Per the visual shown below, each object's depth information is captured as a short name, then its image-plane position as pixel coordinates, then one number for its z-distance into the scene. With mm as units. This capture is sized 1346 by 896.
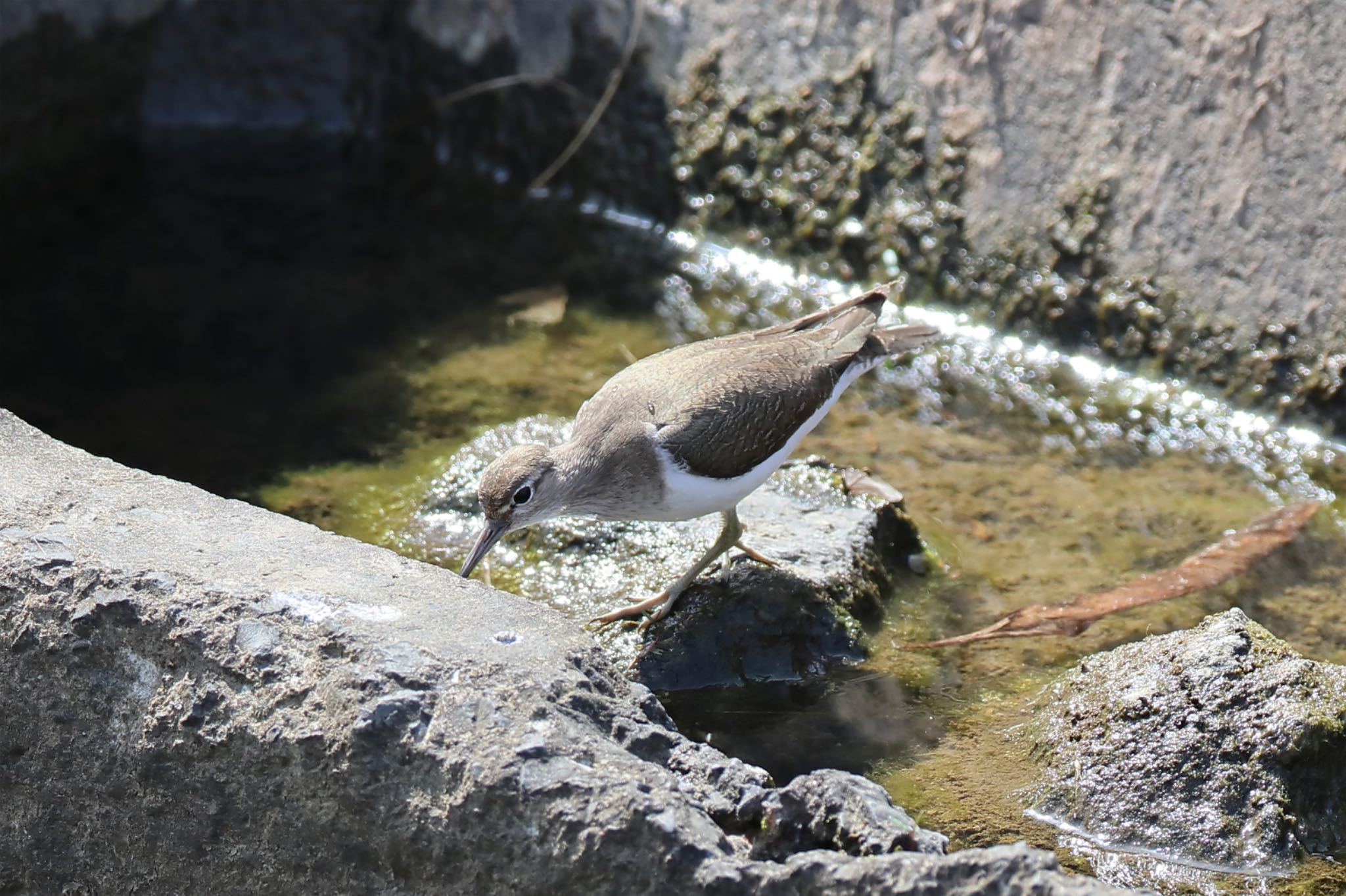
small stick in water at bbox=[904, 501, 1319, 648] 5277
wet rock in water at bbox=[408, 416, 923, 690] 5004
